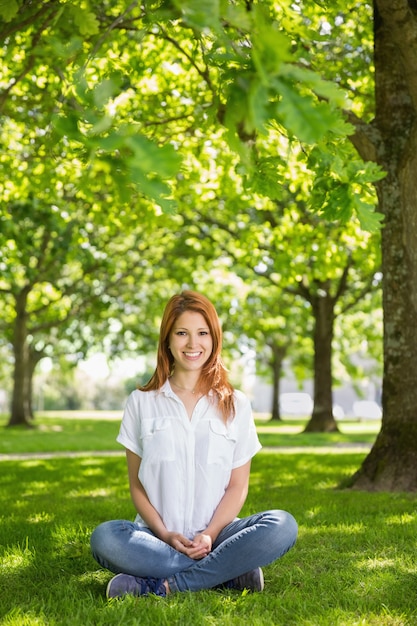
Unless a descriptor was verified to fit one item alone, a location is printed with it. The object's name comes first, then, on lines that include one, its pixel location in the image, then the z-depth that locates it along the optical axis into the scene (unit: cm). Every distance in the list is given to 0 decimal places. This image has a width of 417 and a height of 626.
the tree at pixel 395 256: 819
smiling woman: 425
